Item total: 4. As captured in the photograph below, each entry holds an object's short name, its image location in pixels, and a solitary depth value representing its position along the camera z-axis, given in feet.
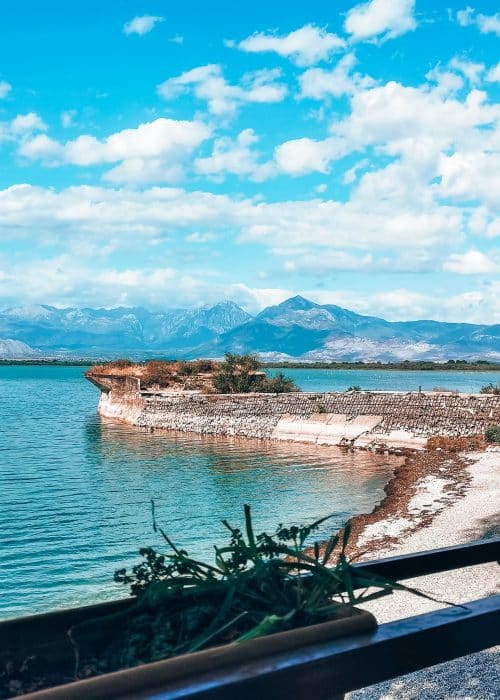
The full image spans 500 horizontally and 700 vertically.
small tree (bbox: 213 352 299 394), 141.79
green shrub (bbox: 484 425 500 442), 85.40
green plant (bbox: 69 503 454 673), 6.63
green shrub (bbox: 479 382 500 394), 116.29
